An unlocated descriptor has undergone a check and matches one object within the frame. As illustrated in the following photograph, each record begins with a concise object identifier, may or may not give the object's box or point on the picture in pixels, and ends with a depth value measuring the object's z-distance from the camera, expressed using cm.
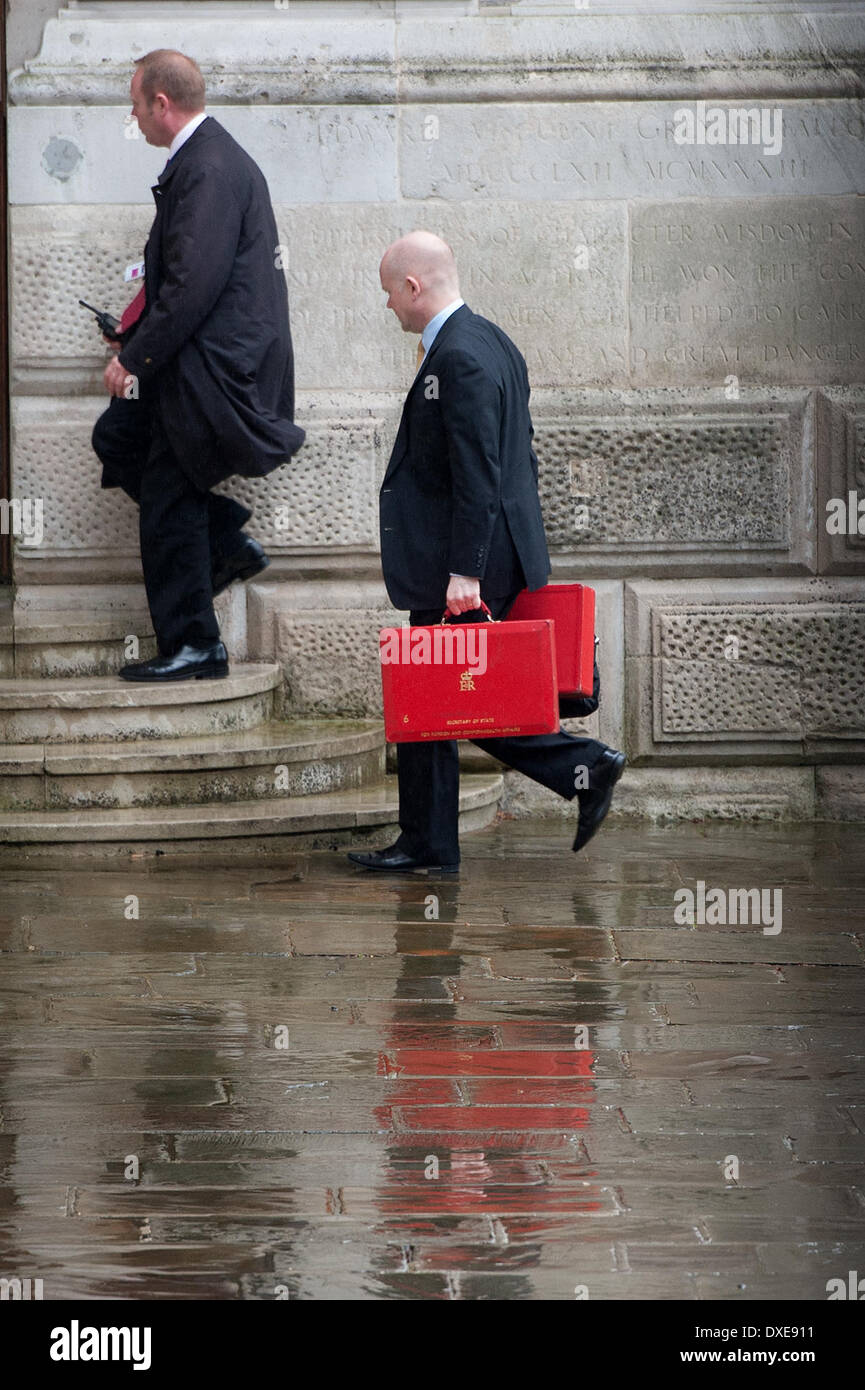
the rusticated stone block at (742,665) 1440
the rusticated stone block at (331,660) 1437
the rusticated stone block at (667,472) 1434
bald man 1110
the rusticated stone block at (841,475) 1441
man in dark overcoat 1273
